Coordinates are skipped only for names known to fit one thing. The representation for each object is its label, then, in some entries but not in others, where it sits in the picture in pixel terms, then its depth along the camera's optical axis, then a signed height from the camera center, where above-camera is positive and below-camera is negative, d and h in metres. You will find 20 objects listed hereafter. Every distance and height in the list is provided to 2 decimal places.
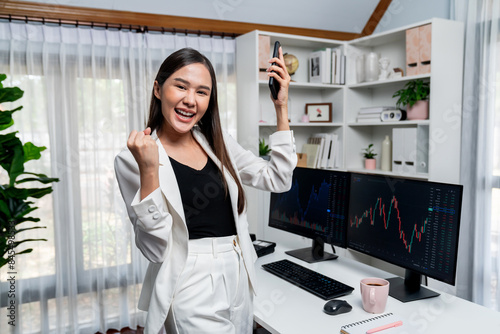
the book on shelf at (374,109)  3.36 +0.22
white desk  1.38 -0.59
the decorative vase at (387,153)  3.39 -0.12
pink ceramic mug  1.47 -0.53
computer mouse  1.48 -0.56
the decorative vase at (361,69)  3.57 +0.55
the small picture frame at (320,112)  3.64 +0.21
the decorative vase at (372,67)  3.44 +0.55
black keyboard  1.64 -0.56
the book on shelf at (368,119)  3.40 +0.14
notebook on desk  1.33 -0.57
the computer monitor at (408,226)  1.52 -0.33
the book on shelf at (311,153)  3.56 -0.12
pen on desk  1.32 -0.57
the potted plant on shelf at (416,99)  3.02 +0.27
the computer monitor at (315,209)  1.96 -0.34
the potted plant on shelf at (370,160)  3.56 -0.18
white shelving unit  2.91 +0.29
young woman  1.15 -0.19
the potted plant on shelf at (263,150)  3.21 -0.08
